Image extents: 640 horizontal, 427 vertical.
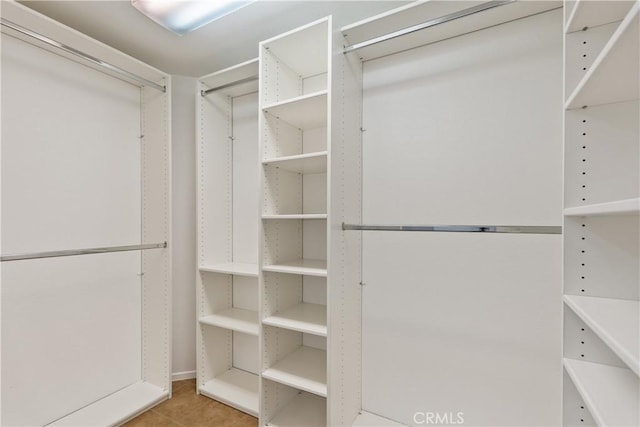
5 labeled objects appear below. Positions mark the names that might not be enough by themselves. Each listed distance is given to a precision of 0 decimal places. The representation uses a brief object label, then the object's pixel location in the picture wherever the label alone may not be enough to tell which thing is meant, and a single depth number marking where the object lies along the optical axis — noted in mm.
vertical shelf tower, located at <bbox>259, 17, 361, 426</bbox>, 1526
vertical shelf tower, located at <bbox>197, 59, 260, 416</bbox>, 2119
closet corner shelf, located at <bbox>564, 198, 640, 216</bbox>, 554
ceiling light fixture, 1491
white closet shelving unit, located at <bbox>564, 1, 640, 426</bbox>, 845
